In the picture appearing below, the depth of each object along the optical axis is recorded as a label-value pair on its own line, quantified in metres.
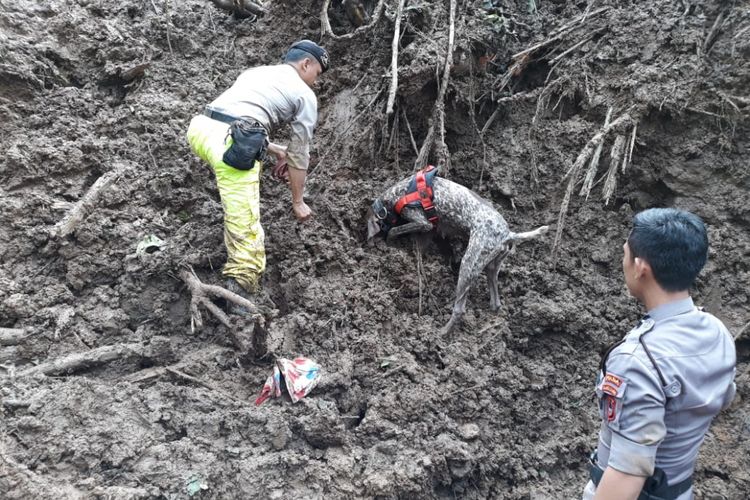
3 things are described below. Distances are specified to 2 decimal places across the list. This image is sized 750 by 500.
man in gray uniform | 1.79
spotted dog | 4.40
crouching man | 3.79
